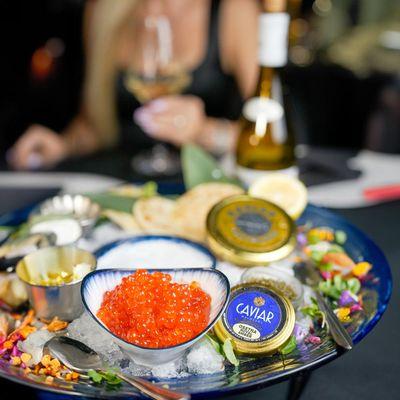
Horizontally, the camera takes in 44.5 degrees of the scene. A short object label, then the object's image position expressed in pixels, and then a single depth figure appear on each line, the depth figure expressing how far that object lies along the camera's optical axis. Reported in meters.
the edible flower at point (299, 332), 0.78
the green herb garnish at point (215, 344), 0.74
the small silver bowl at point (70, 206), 1.16
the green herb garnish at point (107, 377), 0.68
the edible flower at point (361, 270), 0.95
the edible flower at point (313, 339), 0.77
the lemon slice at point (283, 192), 1.13
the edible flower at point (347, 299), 0.86
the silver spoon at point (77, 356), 0.66
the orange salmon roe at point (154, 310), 0.69
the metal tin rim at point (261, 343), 0.72
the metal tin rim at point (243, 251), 0.92
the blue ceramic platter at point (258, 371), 0.66
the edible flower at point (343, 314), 0.82
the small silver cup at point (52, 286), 0.80
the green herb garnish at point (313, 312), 0.82
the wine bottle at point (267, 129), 1.44
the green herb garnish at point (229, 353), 0.72
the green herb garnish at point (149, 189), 1.30
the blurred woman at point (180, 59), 2.19
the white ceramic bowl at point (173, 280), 0.67
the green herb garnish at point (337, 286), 0.88
